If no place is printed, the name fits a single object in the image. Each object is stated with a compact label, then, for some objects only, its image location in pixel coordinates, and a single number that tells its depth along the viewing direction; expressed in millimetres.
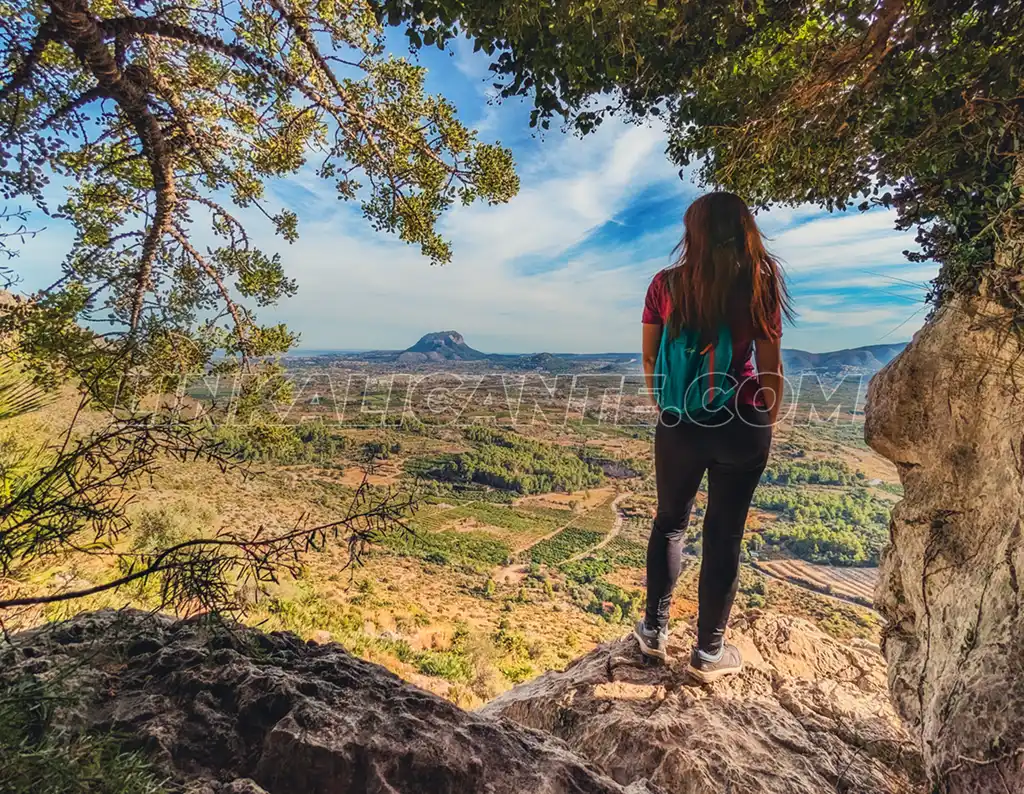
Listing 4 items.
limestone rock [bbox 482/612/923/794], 1683
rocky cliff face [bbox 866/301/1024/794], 1334
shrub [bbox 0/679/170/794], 709
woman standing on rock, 1665
